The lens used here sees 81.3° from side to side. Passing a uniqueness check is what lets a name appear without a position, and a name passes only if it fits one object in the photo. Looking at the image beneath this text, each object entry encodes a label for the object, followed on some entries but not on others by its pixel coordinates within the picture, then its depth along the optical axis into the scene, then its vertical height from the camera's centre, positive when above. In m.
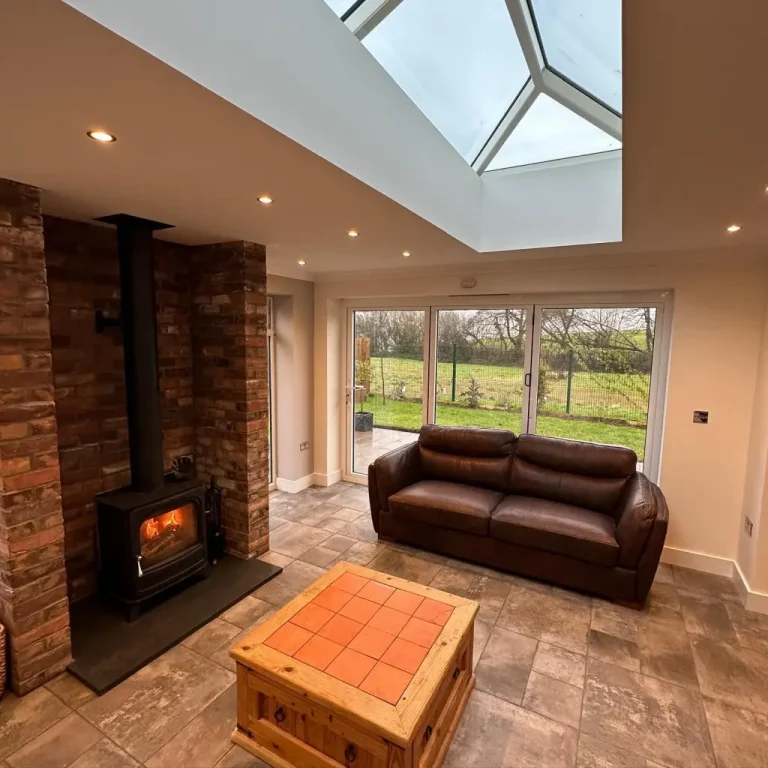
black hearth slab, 2.28 -1.63
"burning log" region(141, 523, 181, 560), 2.68 -1.22
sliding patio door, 3.71 -0.22
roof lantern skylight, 1.88 +1.41
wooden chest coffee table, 1.57 -1.25
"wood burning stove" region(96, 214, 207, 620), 2.58 -0.86
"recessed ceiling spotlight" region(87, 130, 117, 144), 1.44 +0.68
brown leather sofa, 2.89 -1.17
